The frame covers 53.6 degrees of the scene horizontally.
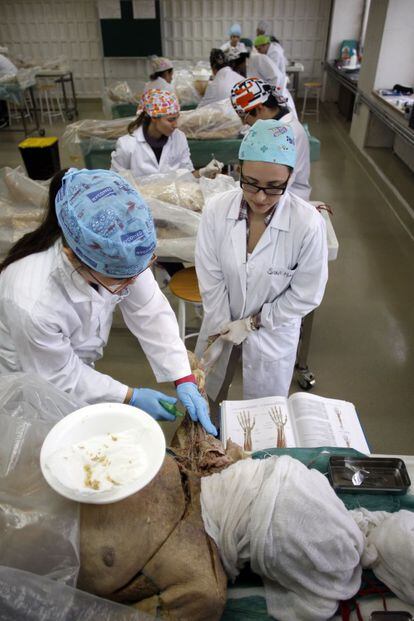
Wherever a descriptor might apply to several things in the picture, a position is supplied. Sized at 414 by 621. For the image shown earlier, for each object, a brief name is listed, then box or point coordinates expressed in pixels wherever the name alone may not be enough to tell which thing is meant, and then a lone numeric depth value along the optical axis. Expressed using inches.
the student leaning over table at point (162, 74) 193.2
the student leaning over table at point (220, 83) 181.0
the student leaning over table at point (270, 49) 239.8
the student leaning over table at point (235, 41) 251.6
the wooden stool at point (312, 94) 286.0
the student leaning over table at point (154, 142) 113.4
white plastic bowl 31.2
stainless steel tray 43.2
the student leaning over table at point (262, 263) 60.9
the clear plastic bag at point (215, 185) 105.7
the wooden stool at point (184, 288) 93.7
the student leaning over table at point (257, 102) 96.5
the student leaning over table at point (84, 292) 41.2
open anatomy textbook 53.5
